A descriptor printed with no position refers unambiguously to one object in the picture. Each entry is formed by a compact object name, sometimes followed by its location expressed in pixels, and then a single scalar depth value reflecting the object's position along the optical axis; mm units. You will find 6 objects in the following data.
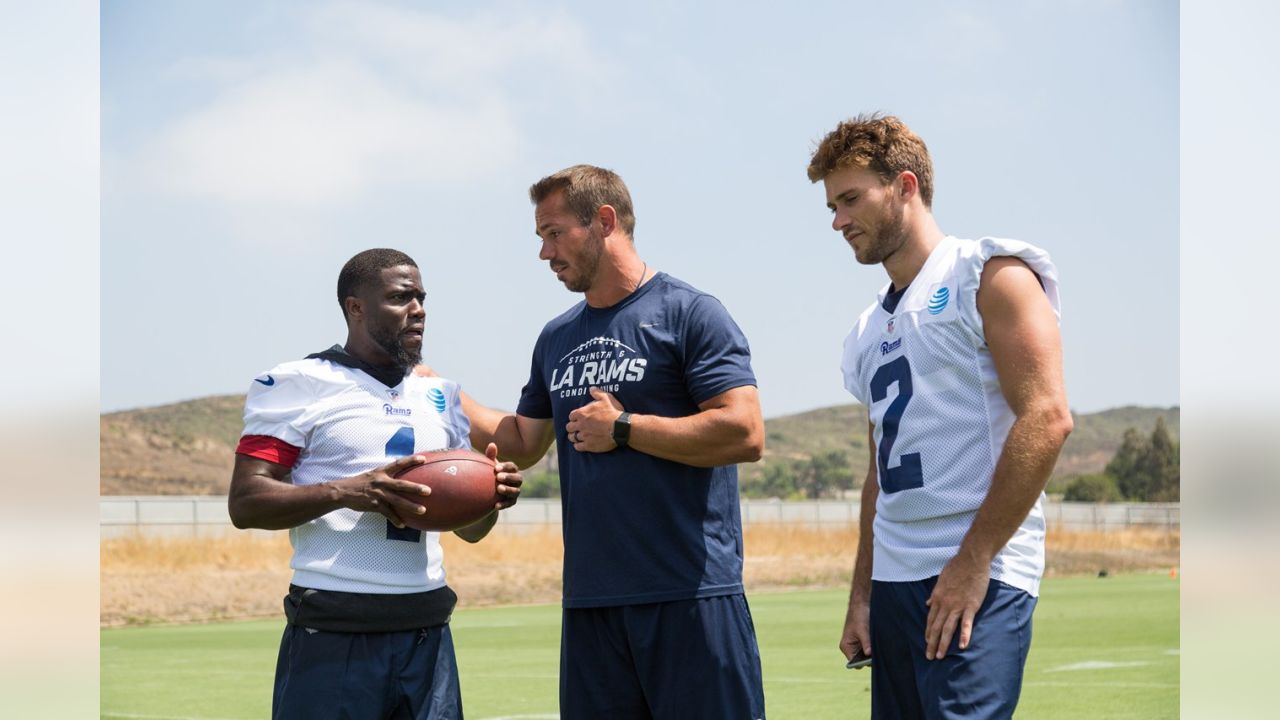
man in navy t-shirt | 4242
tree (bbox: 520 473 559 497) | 73375
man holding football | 4062
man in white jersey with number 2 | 3393
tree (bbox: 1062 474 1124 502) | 73125
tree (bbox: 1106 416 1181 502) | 69250
